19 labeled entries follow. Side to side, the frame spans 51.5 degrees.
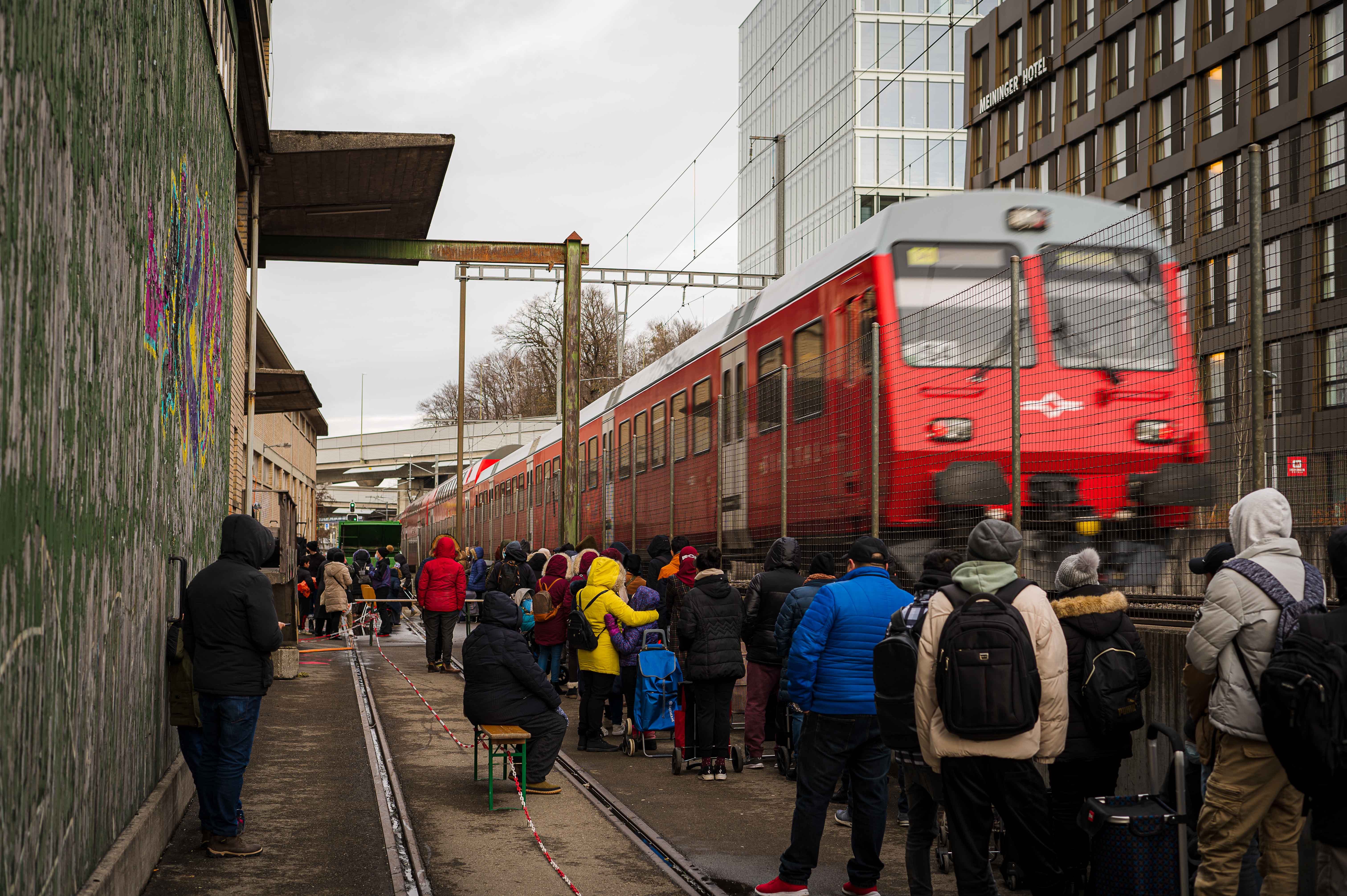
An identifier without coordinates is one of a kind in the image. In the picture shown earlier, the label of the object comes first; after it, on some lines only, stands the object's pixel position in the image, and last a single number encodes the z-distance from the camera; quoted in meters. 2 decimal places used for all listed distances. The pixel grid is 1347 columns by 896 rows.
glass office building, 68.38
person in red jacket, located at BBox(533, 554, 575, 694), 13.54
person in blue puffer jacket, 6.55
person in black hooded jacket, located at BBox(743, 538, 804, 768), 10.05
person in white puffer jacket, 5.22
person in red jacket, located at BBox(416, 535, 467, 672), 18.42
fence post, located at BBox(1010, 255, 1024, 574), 8.91
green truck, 53.41
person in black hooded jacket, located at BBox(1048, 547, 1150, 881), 6.11
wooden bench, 8.95
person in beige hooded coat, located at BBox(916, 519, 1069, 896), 5.36
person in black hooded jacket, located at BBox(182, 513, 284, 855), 7.47
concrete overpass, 75.69
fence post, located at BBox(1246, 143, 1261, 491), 6.70
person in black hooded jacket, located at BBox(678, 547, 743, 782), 10.14
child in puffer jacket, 11.48
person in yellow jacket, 11.50
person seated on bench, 9.42
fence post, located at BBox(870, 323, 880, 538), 10.83
